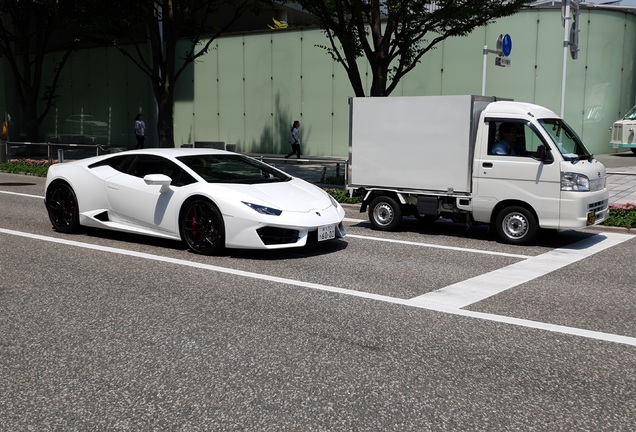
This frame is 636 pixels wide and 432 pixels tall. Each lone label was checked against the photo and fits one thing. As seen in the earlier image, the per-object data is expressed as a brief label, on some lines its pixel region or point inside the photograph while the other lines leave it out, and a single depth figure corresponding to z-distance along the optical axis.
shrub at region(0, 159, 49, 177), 21.36
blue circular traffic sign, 17.09
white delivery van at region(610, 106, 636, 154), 24.89
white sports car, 8.44
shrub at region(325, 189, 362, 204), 14.54
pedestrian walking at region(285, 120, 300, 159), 26.17
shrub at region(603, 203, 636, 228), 11.55
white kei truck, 9.86
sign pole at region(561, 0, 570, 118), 16.19
